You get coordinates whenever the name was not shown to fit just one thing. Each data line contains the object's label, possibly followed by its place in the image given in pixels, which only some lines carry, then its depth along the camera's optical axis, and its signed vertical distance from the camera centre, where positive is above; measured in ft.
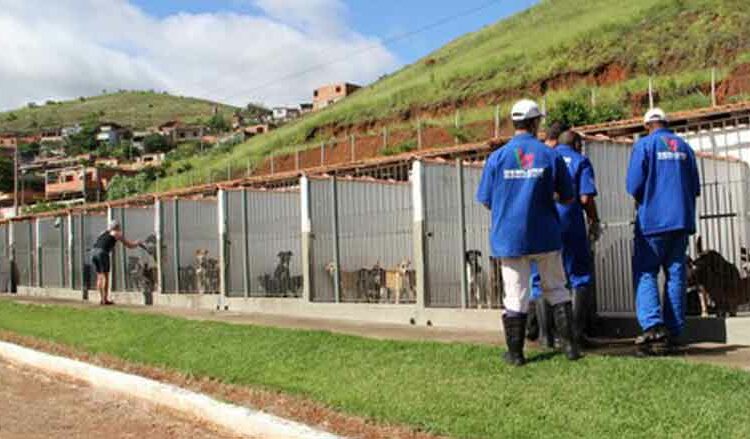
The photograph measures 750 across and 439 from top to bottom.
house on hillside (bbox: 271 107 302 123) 507.46 +81.02
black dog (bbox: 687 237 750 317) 27.04 -1.29
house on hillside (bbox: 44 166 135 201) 309.83 +27.59
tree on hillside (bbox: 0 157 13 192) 363.52 +33.85
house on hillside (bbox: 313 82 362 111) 386.11 +67.77
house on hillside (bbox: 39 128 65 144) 537.85 +75.16
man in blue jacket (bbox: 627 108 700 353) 22.65 +0.41
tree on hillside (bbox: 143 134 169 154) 441.27 +53.62
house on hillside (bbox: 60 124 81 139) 544.62 +78.51
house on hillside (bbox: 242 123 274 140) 326.48 +48.11
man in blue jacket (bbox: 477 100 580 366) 21.25 +0.65
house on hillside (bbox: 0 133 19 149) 510.01 +68.79
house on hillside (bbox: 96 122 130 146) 497.46 +68.03
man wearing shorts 55.83 +0.44
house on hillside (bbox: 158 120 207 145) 470.80 +65.80
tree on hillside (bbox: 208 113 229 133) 504.84 +72.38
